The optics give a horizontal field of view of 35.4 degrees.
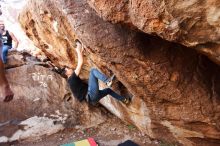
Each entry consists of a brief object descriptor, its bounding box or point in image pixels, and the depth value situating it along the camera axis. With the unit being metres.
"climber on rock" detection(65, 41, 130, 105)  5.76
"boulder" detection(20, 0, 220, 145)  4.30
